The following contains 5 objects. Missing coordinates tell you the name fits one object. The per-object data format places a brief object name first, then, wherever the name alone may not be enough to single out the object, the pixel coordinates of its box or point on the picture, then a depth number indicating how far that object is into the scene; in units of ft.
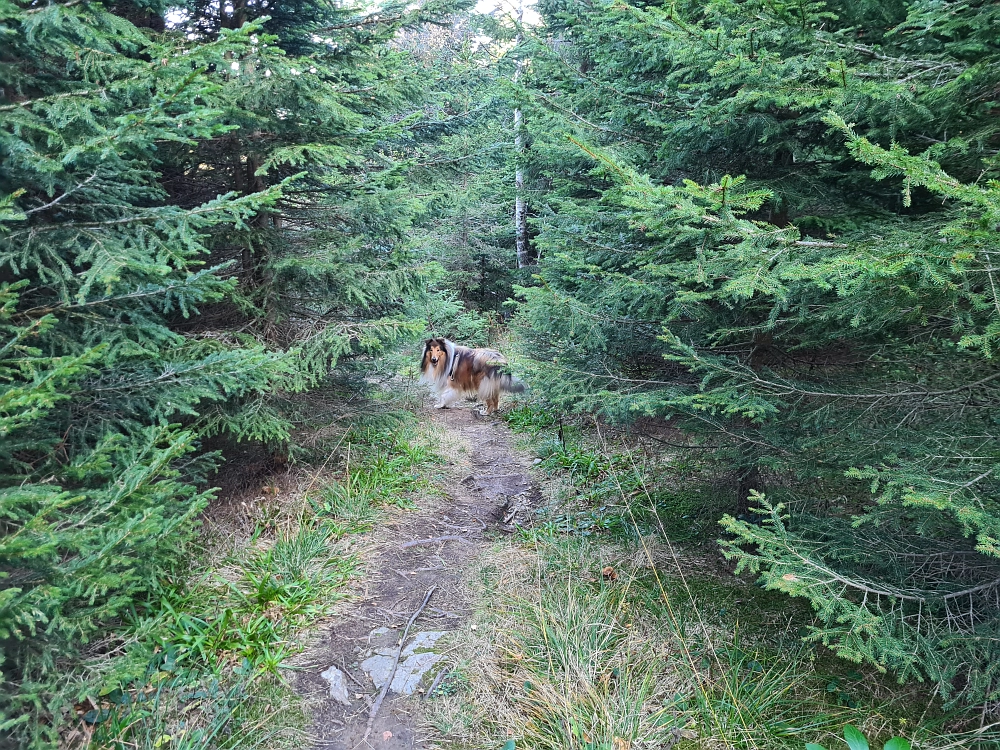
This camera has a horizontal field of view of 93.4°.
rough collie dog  28.50
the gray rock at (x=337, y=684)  10.12
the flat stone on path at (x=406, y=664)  10.42
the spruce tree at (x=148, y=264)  7.70
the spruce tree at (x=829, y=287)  6.89
